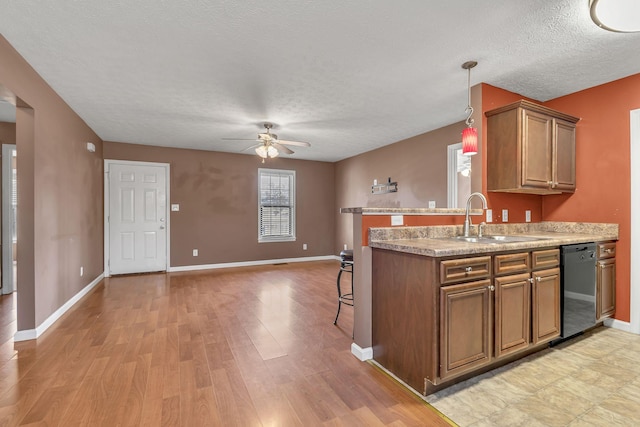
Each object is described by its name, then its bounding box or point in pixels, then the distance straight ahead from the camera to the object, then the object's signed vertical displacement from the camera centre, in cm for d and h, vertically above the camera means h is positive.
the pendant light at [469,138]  258 +65
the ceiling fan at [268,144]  399 +93
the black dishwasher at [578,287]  240 -65
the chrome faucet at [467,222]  257 -9
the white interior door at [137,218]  525 -12
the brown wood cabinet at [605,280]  269 -65
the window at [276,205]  652 +14
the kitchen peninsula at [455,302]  177 -61
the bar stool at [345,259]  292 -48
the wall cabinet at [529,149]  272 +61
